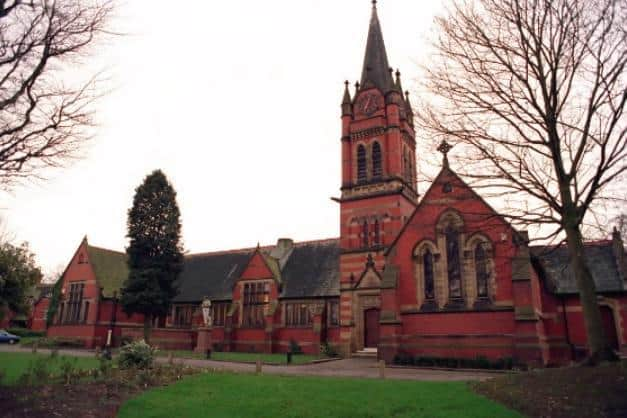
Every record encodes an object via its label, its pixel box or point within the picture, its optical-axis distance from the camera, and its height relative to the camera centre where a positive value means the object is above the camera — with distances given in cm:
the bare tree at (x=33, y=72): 1315 +706
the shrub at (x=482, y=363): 2361 -202
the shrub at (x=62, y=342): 4067 -232
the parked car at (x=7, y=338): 4814 -239
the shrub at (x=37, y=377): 1351 -182
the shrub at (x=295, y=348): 3569 -216
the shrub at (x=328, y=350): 3312 -214
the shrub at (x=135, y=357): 1722 -148
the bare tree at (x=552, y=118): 1422 +658
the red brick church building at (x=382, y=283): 2531 +258
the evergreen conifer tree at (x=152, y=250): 3812 +565
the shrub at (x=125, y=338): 4208 -192
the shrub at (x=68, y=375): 1404 -182
